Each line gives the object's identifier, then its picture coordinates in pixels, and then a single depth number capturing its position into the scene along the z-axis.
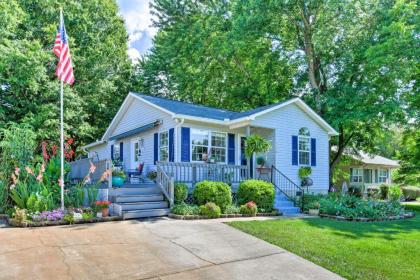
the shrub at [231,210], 11.36
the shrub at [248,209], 11.44
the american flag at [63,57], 10.07
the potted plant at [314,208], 12.55
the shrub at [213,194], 11.36
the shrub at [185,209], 10.52
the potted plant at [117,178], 12.25
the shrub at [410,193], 29.33
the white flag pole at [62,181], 9.65
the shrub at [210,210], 10.59
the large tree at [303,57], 18.34
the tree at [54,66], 18.66
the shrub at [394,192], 24.05
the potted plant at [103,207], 9.91
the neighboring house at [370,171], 29.83
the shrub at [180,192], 11.39
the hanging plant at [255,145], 13.86
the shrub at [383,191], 26.97
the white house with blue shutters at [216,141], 13.59
